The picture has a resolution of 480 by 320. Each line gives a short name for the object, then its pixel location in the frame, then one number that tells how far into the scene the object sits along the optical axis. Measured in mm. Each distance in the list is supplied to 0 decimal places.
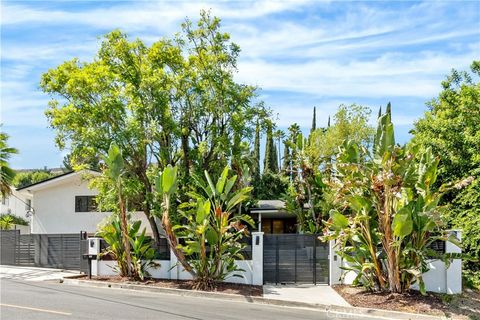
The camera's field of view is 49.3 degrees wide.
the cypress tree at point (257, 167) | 44188
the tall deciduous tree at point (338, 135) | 27720
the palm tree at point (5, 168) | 26562
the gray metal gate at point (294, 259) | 18219
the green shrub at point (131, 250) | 18422
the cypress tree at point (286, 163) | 47319
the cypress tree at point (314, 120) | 53000
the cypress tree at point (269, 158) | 51041
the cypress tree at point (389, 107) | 37550
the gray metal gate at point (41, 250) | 22828
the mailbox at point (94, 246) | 19969
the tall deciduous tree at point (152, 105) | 20641
